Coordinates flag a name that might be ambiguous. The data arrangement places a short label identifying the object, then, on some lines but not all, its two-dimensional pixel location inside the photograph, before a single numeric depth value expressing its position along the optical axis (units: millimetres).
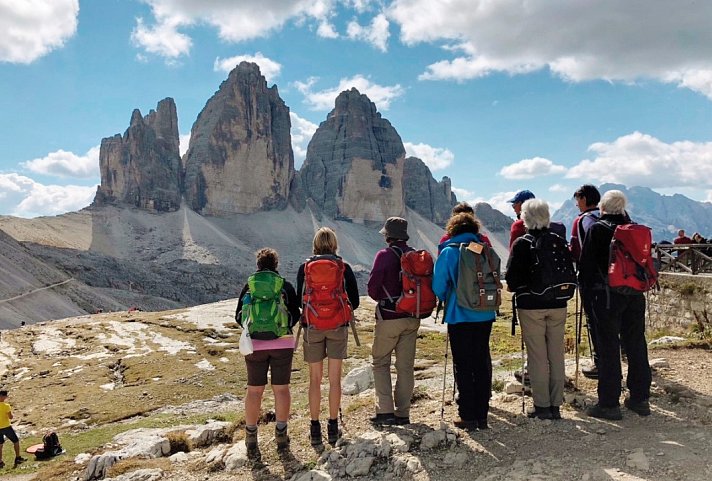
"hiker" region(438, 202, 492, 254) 7324
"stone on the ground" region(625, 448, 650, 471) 5684
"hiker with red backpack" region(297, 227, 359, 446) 7371
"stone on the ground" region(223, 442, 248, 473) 7324
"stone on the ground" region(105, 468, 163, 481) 7566
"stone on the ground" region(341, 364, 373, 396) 12547
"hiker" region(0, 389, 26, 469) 13462
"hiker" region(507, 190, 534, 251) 7702
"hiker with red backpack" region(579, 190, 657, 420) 7098
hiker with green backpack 7383
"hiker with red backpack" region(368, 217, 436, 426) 7340
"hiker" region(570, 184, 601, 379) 7594
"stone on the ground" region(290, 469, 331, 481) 6398
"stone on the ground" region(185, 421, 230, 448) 9172
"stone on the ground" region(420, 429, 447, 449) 6684
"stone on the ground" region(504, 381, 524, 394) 8688
